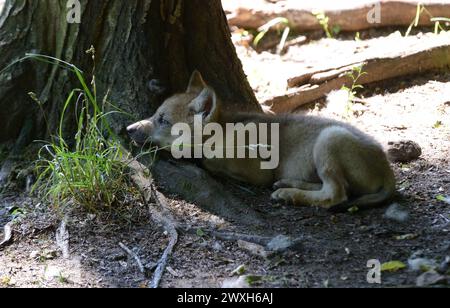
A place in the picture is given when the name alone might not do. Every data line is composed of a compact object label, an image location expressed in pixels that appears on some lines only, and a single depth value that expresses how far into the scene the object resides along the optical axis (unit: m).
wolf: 4.91
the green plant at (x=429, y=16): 8.31
